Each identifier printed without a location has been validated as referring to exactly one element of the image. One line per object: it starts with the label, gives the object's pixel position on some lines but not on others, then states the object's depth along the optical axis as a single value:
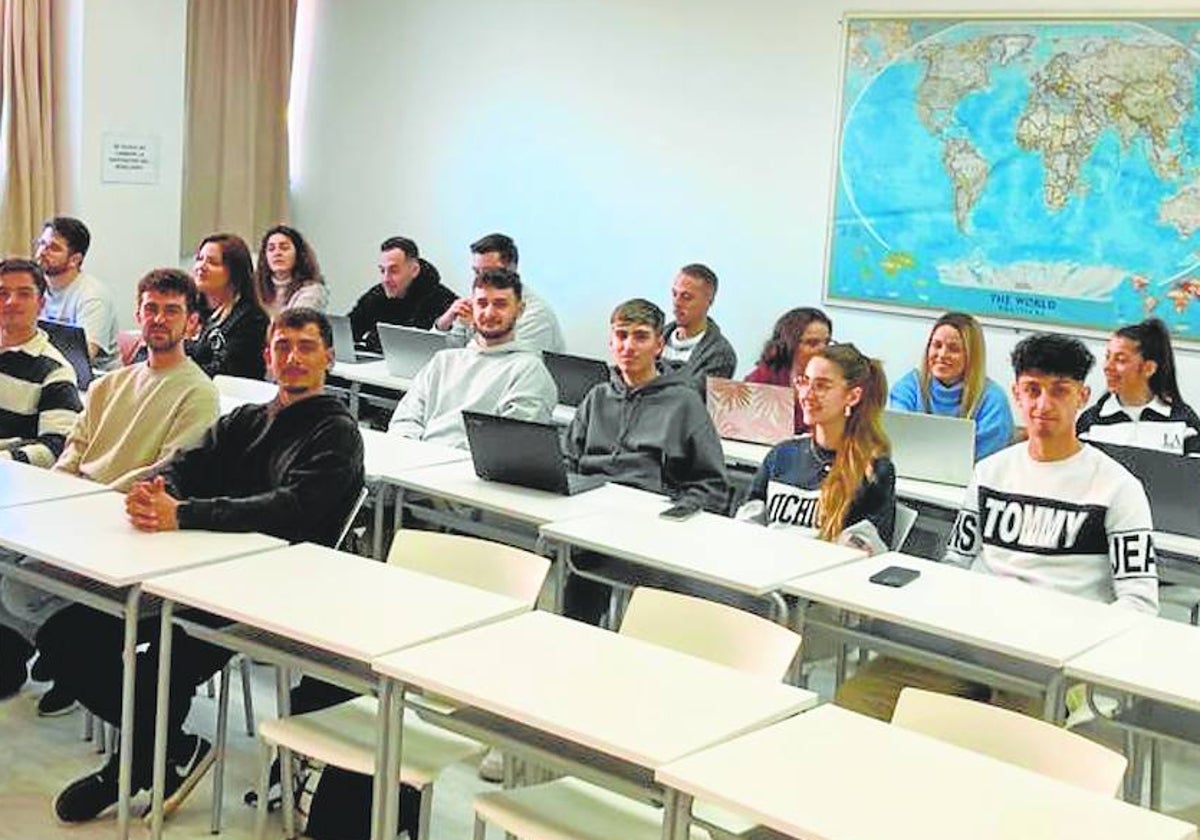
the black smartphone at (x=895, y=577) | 3.40
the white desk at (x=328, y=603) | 2.75
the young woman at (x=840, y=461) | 3.88
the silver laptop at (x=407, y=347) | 5.88
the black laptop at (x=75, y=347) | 5.41
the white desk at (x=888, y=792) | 2.10
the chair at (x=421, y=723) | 2.84
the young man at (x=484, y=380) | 4.91
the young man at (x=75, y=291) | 6.09
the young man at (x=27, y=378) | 4.50
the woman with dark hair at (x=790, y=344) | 5.57
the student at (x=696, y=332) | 5.86
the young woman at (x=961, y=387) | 4.97
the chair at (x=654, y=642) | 2.57
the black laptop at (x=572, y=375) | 5.48
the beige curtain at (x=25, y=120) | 7.12
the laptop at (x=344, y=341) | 6.23
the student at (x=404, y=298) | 7.14
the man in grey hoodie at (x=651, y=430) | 4.43
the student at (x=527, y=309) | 6.47
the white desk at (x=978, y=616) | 3.02
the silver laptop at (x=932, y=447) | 4.48
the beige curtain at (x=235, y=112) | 7.98
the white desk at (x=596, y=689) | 2.36
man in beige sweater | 4.02
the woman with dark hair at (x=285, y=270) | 6.50
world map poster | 5.84
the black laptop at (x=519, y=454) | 4.10
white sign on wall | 7.38
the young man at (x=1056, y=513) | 3.49
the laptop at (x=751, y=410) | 4.89
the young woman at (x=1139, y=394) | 4.85
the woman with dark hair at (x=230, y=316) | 5.63
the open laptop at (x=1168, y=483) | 4.04
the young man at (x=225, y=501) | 3.42
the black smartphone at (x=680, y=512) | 3.97
